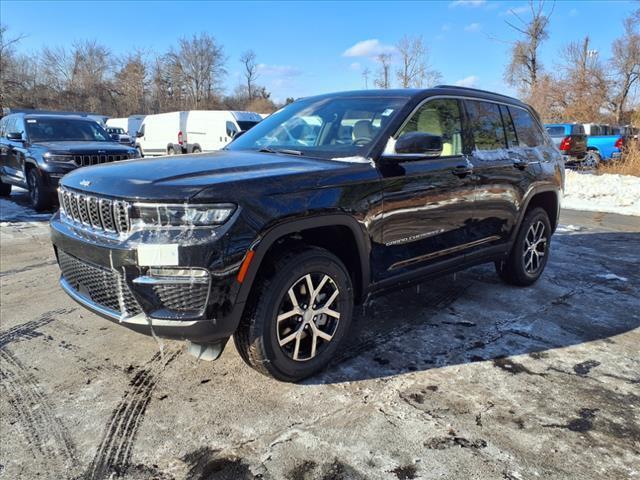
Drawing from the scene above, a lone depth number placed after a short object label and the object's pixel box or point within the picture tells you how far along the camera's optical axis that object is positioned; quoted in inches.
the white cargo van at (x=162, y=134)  922.1
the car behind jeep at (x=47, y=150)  335.9
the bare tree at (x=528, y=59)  1396.4
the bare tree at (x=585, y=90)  1382.9
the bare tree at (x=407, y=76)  1616.6
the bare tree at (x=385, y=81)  1643.7
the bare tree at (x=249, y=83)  3073.3
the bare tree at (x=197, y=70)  2657.5
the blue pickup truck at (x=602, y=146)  753.6
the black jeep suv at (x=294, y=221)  98.4
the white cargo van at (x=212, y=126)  836.6
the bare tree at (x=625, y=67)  1503.4
